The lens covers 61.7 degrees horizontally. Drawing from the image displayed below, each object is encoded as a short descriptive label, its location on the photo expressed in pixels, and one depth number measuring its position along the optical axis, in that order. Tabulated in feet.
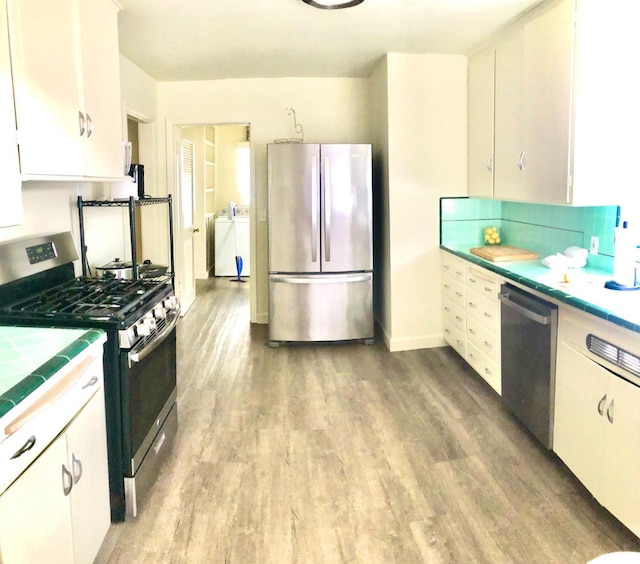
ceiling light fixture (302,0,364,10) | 9.47
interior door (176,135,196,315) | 18.15
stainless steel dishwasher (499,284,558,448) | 8.36
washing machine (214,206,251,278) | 26.20
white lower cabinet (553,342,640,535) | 6.31
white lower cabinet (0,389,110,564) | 4.19
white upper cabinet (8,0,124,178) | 6.17
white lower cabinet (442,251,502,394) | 10.79
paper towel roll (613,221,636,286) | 8.29
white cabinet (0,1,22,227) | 5.69
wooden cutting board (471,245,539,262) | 11.27
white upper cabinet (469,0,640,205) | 8.77
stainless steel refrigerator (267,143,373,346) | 14.28
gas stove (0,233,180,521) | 6.72
